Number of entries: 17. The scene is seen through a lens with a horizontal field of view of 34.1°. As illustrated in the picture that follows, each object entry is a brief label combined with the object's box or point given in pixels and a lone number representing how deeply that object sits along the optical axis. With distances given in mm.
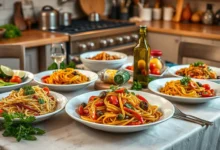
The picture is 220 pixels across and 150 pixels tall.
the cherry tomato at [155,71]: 1921
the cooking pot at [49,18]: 3363
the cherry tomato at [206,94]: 1555
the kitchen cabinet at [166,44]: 3555
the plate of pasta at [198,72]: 1868
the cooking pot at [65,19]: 3590
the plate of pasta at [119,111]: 1221
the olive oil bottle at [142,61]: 1723
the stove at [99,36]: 3195
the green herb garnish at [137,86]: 1706
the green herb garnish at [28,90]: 1381
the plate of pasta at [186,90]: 1517
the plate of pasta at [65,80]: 1656
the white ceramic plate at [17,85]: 1640
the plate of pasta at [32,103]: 1310
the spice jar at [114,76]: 1715
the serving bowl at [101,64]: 2012
